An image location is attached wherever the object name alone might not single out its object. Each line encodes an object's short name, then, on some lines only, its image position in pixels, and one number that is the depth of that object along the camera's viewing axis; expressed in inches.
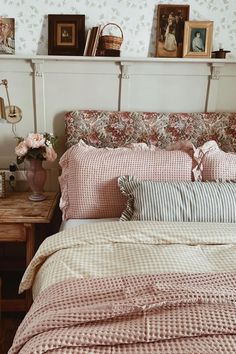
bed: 36.5
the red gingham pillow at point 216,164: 74.0
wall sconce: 87.7
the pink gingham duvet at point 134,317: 35.3
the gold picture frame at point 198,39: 83.4
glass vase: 80.8
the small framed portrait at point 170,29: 83.4
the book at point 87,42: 82.3
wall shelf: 83.2
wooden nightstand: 72.7
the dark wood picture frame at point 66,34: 83.0
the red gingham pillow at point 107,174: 72.8
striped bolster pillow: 65.7
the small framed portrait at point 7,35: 83.0
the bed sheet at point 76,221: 70.1
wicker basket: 81.3
